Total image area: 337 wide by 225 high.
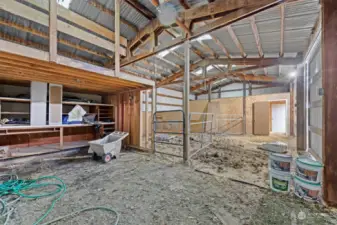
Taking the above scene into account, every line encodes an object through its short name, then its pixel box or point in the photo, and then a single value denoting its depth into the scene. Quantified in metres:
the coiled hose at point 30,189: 1.59
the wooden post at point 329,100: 1.73
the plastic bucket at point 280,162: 2.04
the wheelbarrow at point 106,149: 3.26
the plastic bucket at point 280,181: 2.03
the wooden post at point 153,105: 4.08
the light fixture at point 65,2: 2.99
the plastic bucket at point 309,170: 1.82
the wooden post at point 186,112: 3.31
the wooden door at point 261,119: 8.10
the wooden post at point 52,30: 2.16
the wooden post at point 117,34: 3.01
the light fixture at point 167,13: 2.98
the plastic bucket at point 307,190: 1.83
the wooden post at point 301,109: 4.36
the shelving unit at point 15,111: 3.78
